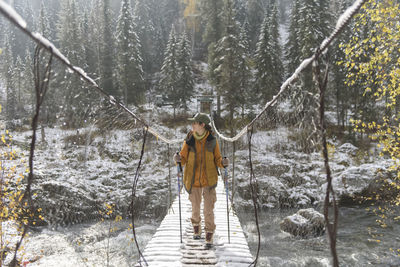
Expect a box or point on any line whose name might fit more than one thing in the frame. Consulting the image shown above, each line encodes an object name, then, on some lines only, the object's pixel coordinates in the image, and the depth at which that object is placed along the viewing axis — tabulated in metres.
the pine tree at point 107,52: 20.42
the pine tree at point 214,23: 20.20
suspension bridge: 1.04
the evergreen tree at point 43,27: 19.56
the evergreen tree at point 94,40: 20.91
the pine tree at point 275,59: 16.91
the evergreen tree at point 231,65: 16.39
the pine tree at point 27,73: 21.53
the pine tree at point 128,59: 19.30
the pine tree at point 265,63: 16.84
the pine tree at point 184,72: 20.11
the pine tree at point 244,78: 16.44
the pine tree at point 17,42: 33.09
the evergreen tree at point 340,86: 15.77
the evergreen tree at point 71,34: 17.30
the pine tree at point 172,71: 20.14
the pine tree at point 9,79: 17.96
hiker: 2.86
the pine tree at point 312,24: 15.08
